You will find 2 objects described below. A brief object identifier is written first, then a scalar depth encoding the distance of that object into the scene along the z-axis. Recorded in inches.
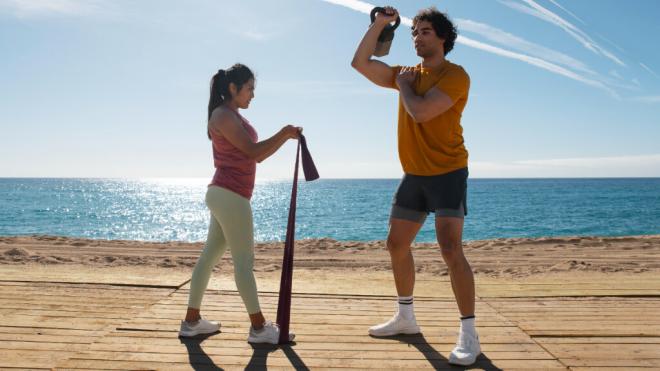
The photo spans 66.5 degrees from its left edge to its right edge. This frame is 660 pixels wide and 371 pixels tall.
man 115.9
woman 125.4
